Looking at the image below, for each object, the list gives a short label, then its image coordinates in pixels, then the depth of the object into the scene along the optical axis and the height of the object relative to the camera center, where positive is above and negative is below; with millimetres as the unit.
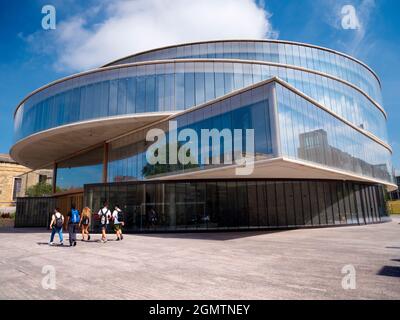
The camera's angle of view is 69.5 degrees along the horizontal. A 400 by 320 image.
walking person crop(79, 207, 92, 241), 16125 -440
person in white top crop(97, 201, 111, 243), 15425 -347
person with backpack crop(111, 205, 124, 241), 16062 -568
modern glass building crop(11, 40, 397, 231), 17406 +5353
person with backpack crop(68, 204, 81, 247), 13836 -590
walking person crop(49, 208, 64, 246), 14273 -556
